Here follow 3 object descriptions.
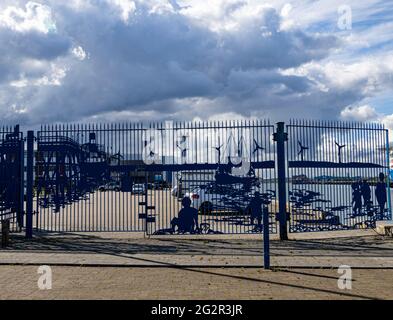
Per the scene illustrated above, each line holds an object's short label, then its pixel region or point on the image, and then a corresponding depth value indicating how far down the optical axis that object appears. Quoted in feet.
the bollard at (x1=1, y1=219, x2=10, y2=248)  37.06
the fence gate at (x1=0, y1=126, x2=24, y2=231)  44.73
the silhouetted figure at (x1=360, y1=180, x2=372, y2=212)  46.03
